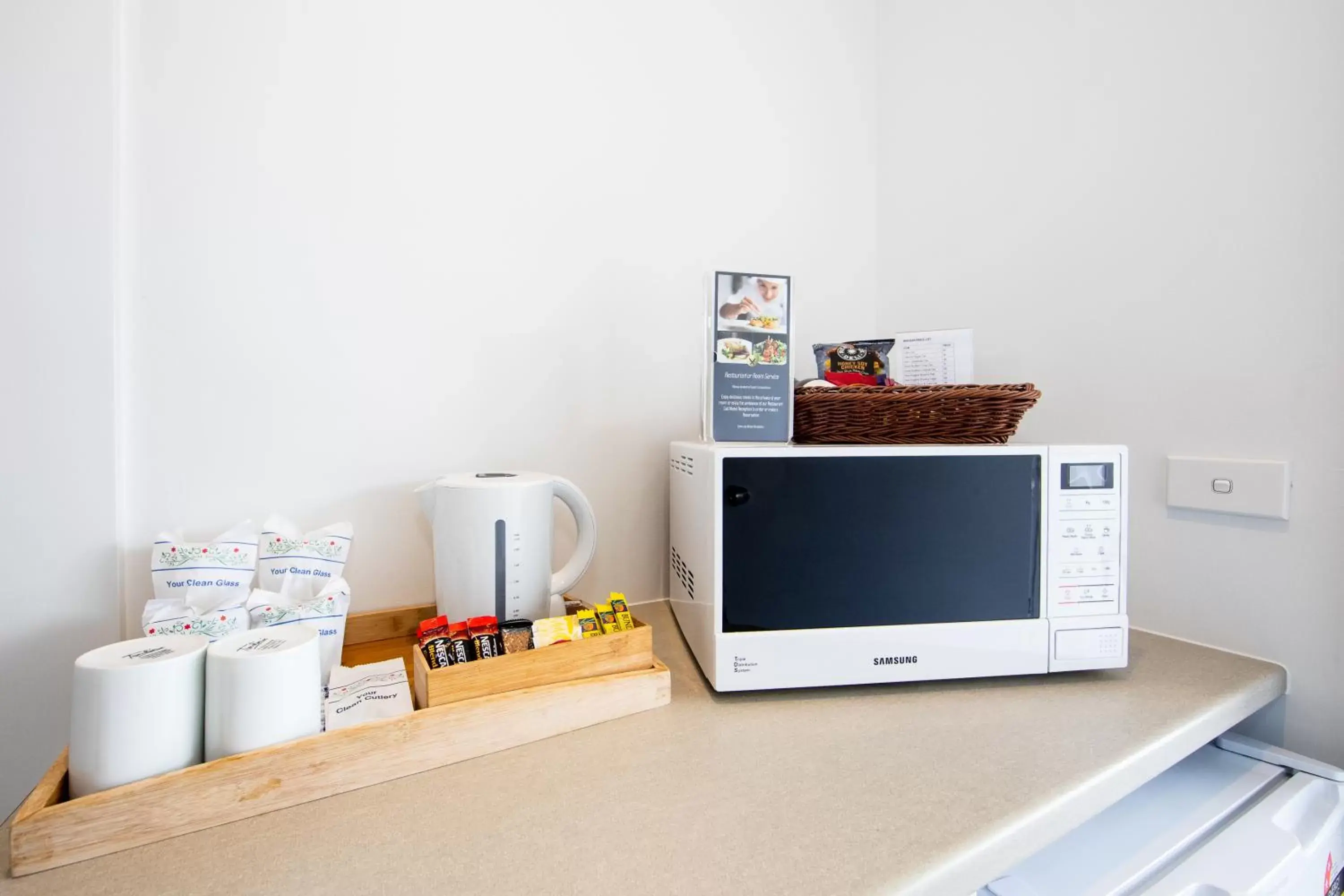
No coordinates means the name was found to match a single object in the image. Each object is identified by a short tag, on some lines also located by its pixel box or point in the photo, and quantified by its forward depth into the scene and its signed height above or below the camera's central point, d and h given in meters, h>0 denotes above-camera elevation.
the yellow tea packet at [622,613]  0.75 -0.22
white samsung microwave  0.73 -0.15
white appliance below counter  0.59 -0.43
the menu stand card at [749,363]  0.79 +0.09
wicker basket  0.77 +0.03
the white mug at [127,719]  0.48 -0.23
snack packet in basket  0.89 +0.10
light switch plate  0.81 -0.07
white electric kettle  0.77 -0.14
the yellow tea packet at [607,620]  0.74 -0.23
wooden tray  0.45 -0.29
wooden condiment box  0.63 -0.25
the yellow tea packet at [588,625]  0.73 -0.23
